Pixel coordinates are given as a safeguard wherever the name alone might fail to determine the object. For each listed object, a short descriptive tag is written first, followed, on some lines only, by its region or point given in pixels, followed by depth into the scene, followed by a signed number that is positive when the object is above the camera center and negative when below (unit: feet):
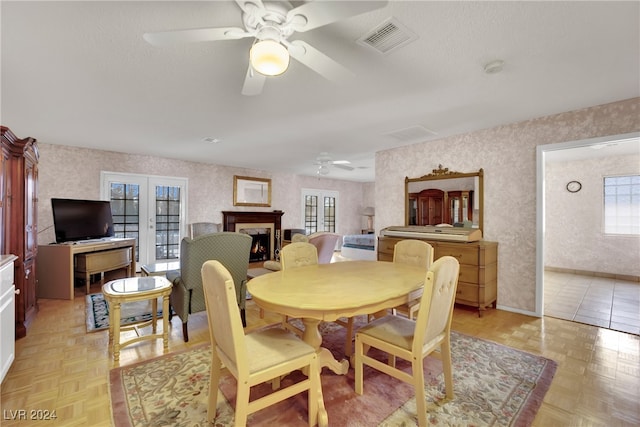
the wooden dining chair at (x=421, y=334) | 4.99 -2.39
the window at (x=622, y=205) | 15.80 +0.67
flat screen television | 13.34 -0.32
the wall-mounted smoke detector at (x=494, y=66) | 6.61 +3.58
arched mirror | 12.29 +0.78
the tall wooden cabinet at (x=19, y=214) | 8.30 -0.05
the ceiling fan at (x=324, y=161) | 16.75 +3.22
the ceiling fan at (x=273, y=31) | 4.06 +2.92
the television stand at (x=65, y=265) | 12.50 -2.43
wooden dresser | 10.60 -2.09
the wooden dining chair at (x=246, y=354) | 4.24 -2.38
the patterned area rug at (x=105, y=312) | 9.78 -3.83
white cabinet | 5.98 -2.29
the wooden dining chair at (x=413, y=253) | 8.68 -1.24
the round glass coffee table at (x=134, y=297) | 7.42 -2.27
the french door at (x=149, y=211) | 17.02 +0.17
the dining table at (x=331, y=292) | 4.95 -1.54
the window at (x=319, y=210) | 27.27 +0.45
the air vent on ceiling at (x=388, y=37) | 5.40 +3.63
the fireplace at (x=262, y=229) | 21.27 -1.22
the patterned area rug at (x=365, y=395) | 5.27 -3.81
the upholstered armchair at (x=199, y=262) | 8.34 -1.49
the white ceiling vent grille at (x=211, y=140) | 13.59 +3.66
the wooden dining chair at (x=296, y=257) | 8.20 -1.28
